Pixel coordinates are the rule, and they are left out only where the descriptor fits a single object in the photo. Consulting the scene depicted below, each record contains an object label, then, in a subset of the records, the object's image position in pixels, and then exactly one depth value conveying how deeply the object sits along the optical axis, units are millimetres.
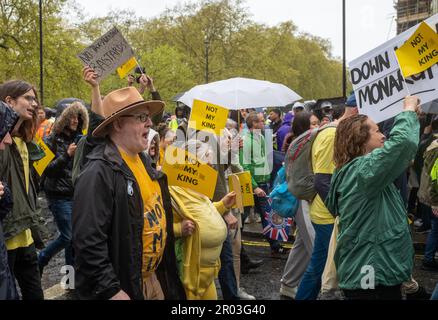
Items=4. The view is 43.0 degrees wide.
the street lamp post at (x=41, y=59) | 24255
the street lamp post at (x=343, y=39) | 23469
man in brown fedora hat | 2518
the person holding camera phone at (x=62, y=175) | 5574
